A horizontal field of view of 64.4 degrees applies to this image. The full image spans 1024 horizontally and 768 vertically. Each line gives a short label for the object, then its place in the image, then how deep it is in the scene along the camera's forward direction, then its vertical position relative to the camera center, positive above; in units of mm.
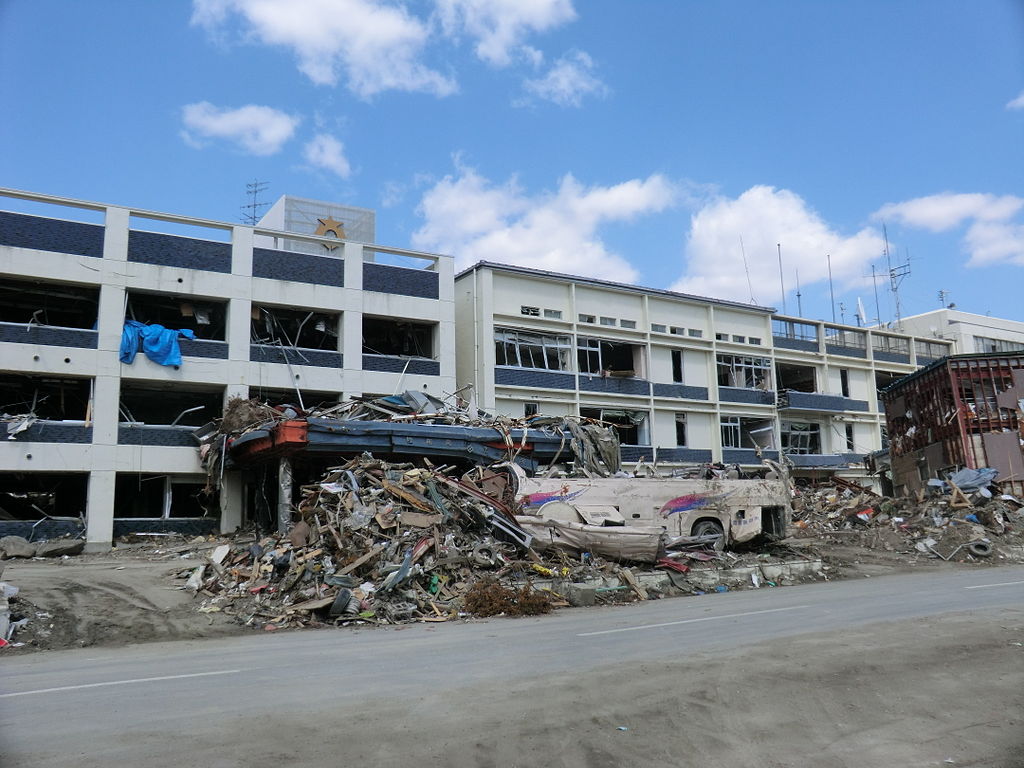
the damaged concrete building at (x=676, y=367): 36500 +7539
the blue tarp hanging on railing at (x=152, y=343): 26875 +6158
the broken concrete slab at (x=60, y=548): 23203 -438
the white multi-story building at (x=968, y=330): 56938 +12426
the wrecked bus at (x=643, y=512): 17828 +57
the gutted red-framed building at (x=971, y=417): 29391 +3222
